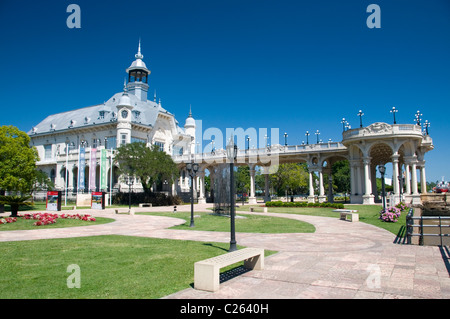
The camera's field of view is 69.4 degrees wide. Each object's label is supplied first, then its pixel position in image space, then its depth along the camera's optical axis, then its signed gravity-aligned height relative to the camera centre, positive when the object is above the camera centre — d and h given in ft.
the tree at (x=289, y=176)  212.84 +0.94
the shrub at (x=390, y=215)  63.50 -7.65
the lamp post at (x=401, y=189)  129.97 -6.06
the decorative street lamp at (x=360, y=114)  142.76 +27.84
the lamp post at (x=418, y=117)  148.46 +27.28
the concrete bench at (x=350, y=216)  65.77 -8.14
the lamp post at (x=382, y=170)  67.97 +1.38
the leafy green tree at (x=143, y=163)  146.10 +7.62
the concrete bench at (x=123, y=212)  90.00 -10.00
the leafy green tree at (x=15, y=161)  95.86 +5.93
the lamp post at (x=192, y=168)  59.02 +1.95
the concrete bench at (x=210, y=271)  19.67 -5.67
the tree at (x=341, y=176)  257.14 +0.66
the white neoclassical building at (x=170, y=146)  137.90 +15.24
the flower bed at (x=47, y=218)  59.62 -7.42
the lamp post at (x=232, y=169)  31.86 +0.90
